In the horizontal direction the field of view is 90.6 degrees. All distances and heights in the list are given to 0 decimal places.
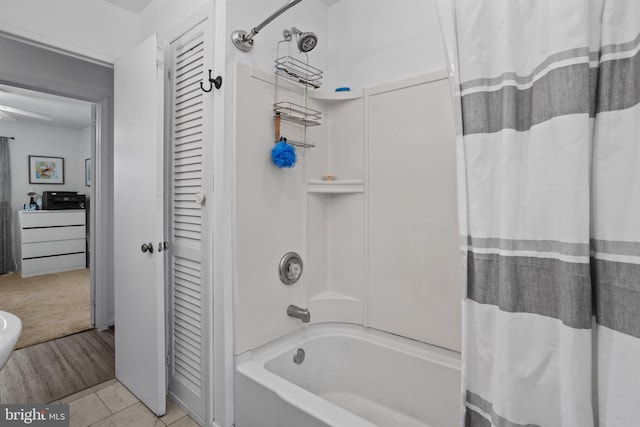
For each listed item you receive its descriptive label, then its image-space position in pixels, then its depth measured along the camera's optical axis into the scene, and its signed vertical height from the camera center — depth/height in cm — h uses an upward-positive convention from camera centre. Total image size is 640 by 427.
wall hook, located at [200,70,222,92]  152 +62
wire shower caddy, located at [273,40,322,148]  167 +59
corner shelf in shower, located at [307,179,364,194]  188 +14
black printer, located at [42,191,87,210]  489 +16
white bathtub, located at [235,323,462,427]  134 -84
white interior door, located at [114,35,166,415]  169 -6
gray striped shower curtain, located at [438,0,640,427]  65 +1
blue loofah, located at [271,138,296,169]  159 +28
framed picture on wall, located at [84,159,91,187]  557 +67
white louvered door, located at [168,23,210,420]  166 -8
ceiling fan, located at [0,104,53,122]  396 +133
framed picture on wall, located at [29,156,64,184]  515 +68
